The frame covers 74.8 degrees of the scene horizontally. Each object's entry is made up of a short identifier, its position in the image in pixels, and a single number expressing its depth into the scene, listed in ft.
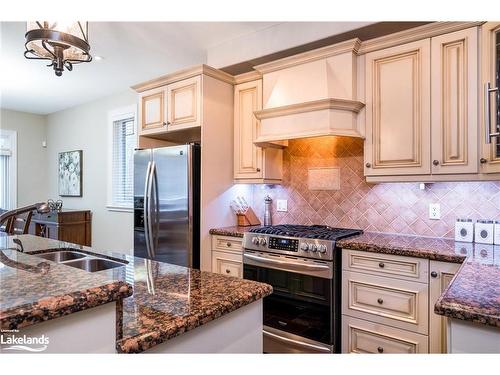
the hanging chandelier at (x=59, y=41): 5.32
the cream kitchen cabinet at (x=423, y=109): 6.74
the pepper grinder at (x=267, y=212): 10.64
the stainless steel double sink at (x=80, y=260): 5.55
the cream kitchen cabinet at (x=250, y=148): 9.85
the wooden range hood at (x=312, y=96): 7.98
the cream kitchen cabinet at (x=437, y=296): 6.11
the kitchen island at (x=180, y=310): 2.53
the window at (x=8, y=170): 17.90
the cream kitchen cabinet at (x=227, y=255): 9.17
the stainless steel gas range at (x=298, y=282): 7.33
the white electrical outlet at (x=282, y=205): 10.51
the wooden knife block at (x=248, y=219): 10.68
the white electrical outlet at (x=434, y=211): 7.90
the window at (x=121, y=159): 14.92
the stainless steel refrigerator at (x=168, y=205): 9.39
